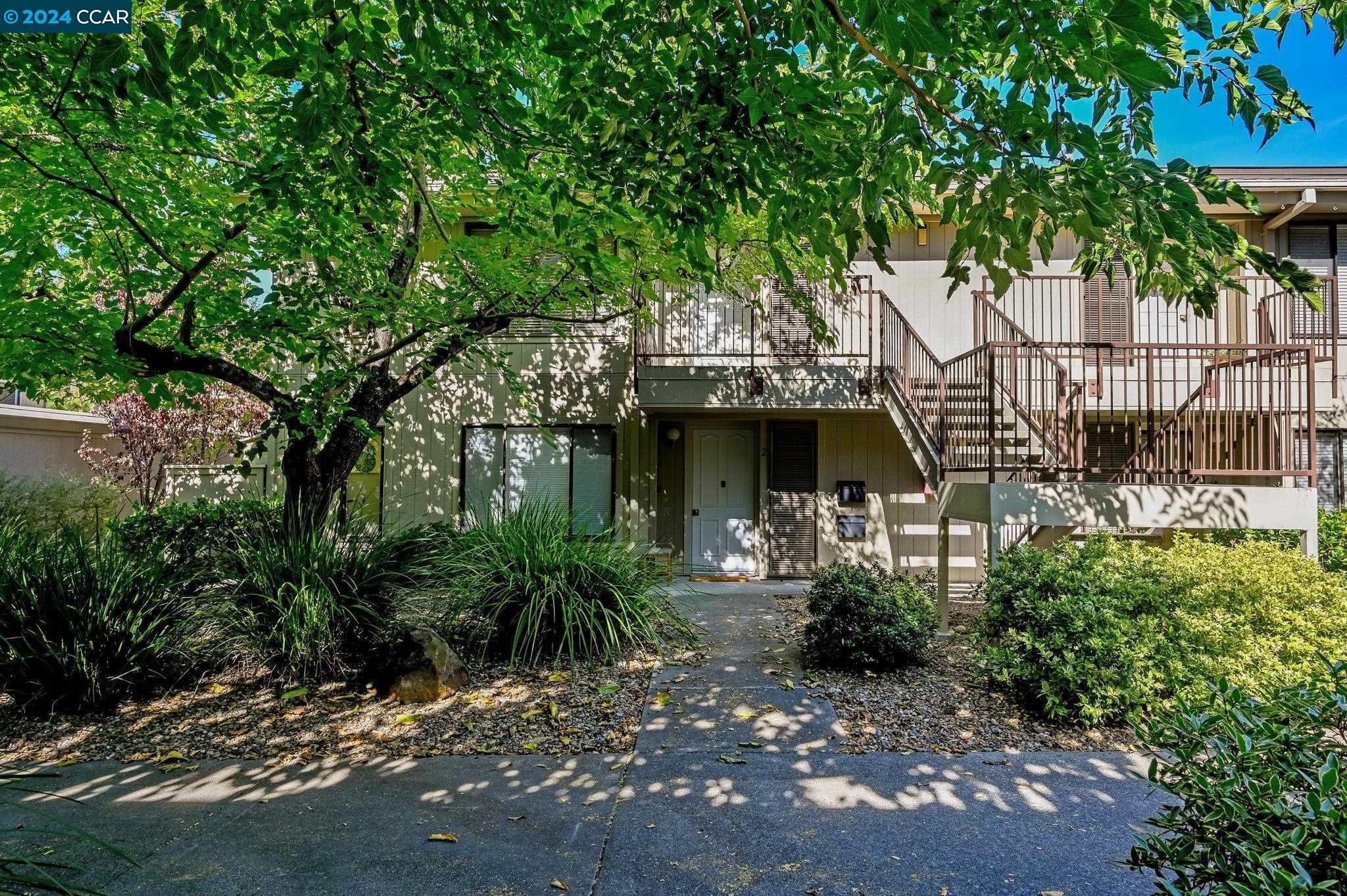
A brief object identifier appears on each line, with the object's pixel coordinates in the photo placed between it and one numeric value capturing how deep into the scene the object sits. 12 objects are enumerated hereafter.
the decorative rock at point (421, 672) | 4.94
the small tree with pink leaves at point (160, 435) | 11.63
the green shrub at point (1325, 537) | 7.58
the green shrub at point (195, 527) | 6.96
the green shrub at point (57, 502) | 9.27
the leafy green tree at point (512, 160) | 2.27
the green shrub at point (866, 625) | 5.44
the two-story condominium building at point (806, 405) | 8.91
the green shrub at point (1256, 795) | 1.60
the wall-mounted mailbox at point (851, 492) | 10.01
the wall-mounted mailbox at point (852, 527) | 9.98
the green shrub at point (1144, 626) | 4.34
